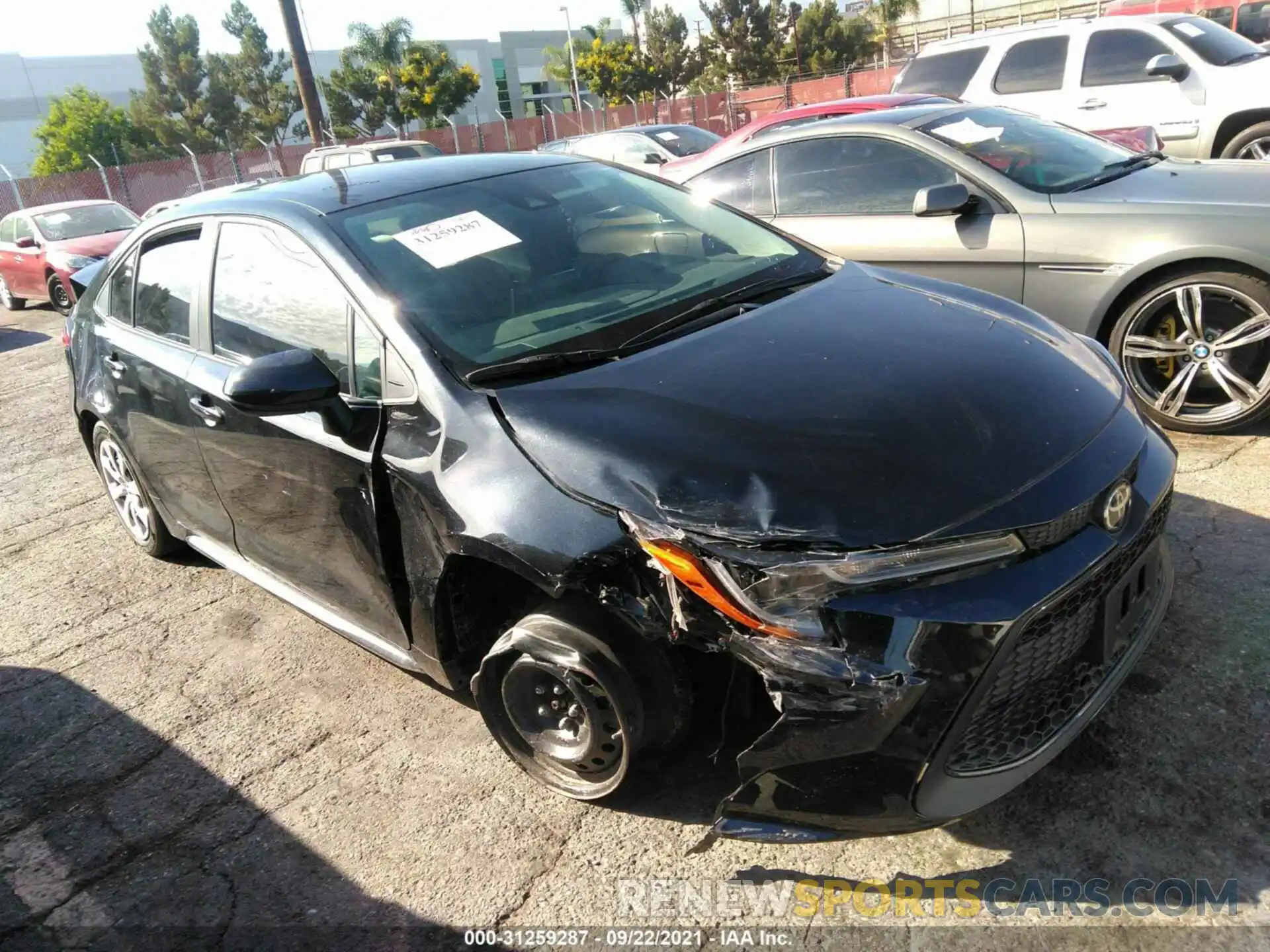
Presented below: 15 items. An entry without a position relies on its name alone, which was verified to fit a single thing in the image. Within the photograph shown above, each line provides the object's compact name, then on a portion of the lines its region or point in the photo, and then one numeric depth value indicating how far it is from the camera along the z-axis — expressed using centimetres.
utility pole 2317
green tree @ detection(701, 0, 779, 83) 4631
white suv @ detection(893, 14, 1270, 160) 793
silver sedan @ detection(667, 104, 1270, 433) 398
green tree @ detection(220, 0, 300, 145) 5128
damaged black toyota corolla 196
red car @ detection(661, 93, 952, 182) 601
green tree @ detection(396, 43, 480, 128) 4434
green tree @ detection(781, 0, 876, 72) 4488
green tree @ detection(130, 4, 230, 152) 5038
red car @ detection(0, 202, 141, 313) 1229
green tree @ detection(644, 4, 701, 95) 5109
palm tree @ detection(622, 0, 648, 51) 6188
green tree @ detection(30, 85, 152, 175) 3944
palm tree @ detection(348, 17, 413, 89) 4631
